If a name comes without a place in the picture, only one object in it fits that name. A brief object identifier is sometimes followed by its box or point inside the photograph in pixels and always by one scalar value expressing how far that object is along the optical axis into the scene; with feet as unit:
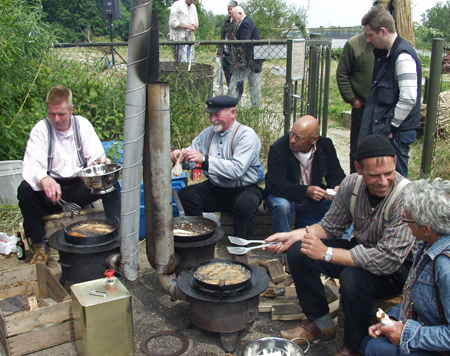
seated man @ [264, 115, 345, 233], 14.08
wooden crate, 9.70
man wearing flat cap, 14.23
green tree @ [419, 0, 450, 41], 143.43
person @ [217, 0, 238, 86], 23.49
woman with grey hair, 7.09
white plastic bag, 15.03
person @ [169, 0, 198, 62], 29.94
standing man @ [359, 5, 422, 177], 14.33
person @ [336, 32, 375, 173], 18.19
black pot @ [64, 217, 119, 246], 11.75
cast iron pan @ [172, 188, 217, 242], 12.13
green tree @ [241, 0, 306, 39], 50.88
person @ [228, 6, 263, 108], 21.77
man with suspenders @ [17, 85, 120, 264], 13.94
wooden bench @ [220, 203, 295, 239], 15.74
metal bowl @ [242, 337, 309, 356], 9.18
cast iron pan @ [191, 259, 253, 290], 9.68
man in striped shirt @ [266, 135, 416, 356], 9.00
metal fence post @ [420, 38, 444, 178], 16.31
